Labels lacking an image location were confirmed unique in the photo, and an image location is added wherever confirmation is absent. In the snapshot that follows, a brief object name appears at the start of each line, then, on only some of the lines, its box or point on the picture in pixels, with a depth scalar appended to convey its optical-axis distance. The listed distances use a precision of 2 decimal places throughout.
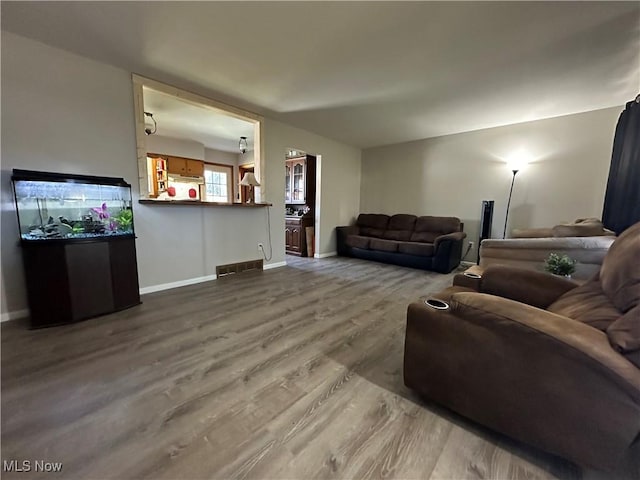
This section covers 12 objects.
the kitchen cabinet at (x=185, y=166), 5.79
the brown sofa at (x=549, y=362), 0.90
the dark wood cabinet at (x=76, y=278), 2.20
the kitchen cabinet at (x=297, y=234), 5.69
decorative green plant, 2.10
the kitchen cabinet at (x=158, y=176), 5.67
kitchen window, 6.93
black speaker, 4.36
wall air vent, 3.92
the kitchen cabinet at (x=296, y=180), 5.71
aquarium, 2.22
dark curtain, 2.57
